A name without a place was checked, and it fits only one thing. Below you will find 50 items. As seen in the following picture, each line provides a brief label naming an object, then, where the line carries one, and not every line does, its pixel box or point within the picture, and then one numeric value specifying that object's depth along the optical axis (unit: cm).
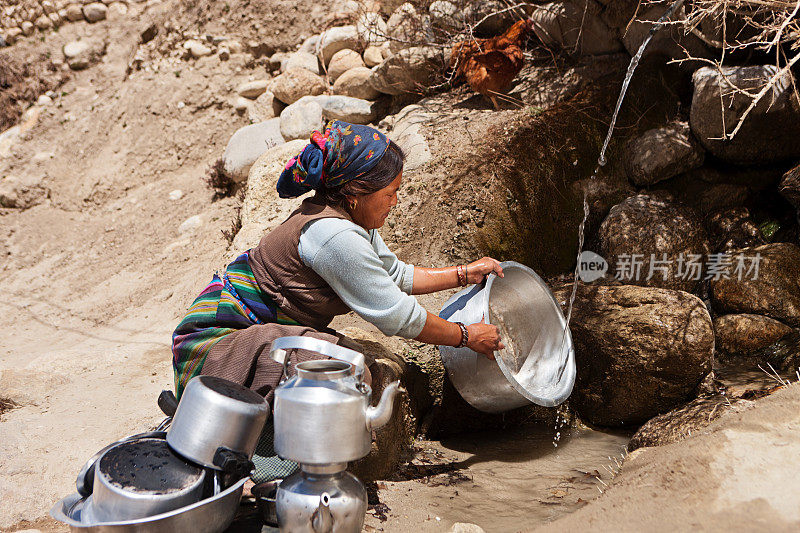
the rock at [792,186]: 478
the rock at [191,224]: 720
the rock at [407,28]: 674
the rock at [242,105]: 872
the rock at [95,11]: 1077
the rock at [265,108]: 812
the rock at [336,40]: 786
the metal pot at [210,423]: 224
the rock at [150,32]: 982
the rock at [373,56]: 754
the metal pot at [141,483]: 211
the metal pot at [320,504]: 214
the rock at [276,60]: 904
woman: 271
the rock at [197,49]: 932
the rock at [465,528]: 248
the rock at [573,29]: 587
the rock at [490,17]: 651
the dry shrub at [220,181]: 749
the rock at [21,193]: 870
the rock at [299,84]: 770
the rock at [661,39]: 544
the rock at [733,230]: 514
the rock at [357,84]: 714
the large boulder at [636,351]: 391
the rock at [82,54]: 1035
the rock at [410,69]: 654
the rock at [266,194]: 583
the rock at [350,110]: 698
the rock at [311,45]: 848
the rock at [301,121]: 692
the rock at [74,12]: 1077
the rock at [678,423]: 344
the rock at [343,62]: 767
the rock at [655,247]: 502
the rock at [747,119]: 486
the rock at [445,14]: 669
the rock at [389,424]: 313
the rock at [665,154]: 530
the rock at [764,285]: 471
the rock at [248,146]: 720
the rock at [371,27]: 747
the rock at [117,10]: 1085
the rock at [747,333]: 461
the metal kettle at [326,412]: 216
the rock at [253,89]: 869
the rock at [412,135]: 562
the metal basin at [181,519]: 208
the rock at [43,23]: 1083
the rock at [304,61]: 813
